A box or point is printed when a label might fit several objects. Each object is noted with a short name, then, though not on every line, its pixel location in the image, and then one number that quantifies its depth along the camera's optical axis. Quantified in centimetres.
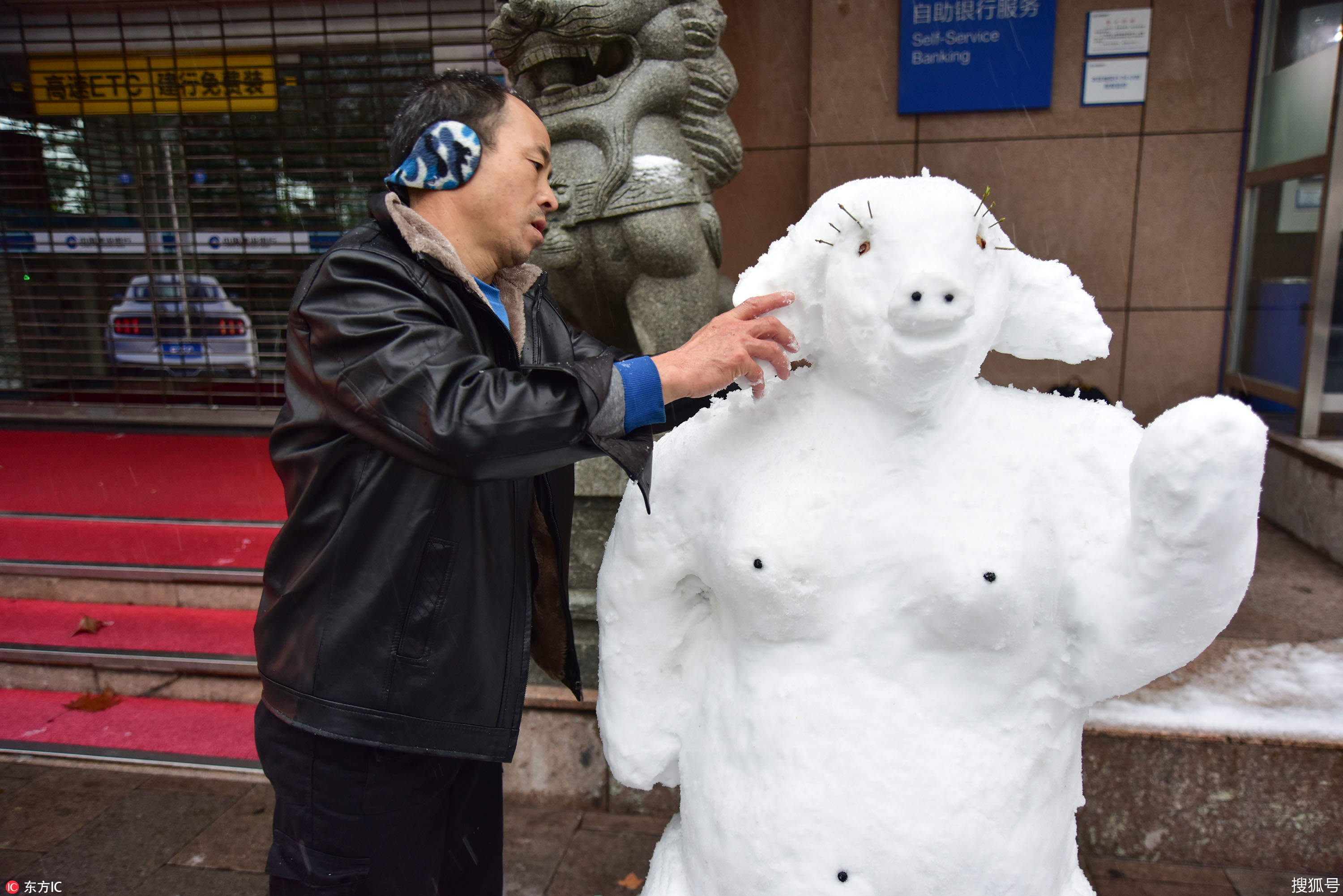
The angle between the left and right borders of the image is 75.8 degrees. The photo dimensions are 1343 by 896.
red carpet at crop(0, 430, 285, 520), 505
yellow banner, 629
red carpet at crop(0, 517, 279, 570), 433
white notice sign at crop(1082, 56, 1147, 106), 515
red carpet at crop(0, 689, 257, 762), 338
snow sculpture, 129
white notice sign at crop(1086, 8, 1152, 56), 509
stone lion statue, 308
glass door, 475
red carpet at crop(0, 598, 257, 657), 377
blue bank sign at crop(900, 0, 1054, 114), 513
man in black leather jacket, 136
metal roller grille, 615
